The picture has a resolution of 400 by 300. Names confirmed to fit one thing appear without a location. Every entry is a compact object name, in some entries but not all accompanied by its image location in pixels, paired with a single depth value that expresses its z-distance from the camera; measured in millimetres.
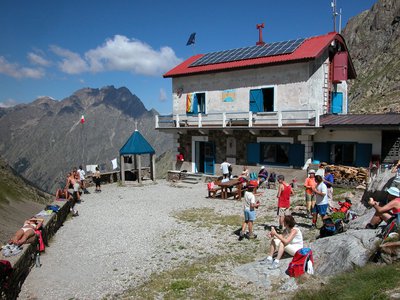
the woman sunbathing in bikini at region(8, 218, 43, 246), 8539
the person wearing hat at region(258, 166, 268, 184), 18966
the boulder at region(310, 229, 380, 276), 6223
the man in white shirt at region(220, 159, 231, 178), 19906
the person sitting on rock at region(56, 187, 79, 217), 15578
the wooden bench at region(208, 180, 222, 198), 17109
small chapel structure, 22453
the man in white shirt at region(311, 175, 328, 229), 9859
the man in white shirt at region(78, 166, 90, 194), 19797
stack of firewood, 15938
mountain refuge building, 17547
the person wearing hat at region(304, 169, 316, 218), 11055
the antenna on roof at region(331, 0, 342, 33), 21264
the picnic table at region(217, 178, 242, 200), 16266
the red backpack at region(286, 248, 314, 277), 6719
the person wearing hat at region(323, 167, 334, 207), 12345
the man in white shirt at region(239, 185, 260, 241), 9766
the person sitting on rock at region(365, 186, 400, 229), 6848
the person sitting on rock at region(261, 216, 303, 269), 7480
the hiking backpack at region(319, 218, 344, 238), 8820
